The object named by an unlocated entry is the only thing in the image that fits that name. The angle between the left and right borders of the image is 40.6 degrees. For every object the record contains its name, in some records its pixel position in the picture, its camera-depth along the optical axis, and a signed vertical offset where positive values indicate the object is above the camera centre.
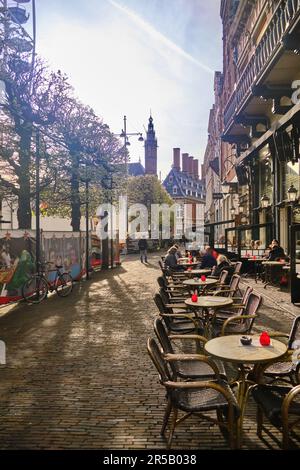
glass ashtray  4.06 -1.03
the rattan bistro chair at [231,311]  6.34 -1.28
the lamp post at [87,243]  17.53 -0.15
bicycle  11.55 -1.38
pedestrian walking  26.03 -0.43
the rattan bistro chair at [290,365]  4.06 -1.32
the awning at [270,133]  12.87 +4.10
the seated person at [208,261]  13.13 -0.72
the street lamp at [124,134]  28.35 +8.82
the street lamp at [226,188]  25.19 +3.48
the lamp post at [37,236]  11.82 +0.12
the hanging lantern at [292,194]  13.63 +1.50
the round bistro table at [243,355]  3.65 -1.09
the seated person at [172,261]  13.87 -0.75
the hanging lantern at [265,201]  17.27 +1.61
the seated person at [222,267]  9.95 -0.72
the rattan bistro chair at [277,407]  3.18 -1.41
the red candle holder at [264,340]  4.04 -1.01
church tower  103.19 +22.21
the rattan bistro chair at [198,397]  3.43 -1.42
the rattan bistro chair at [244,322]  5.47 -1.22
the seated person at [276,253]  14.40 -0.52
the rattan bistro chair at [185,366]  4.10 -1.37
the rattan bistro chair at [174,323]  6.00 -1.34
